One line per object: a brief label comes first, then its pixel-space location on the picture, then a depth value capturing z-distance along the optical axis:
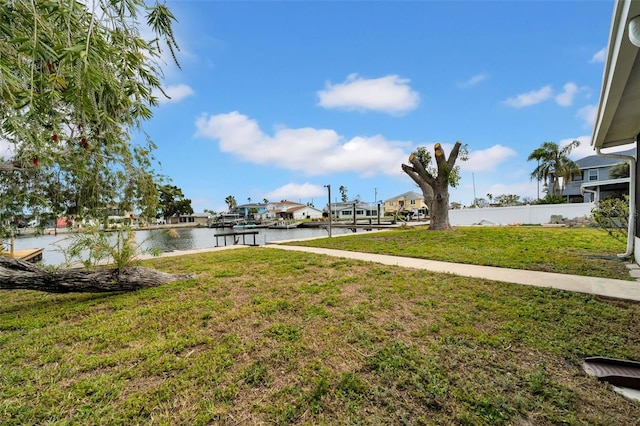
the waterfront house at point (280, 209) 66.38
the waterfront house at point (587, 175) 26.06
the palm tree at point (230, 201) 75.37
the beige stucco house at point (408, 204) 52.92
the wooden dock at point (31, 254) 9.26
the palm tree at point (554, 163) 25.69
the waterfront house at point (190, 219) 60.19
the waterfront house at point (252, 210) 66.38
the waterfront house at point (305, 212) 66.00
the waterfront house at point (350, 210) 59.71
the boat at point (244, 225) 46.97
